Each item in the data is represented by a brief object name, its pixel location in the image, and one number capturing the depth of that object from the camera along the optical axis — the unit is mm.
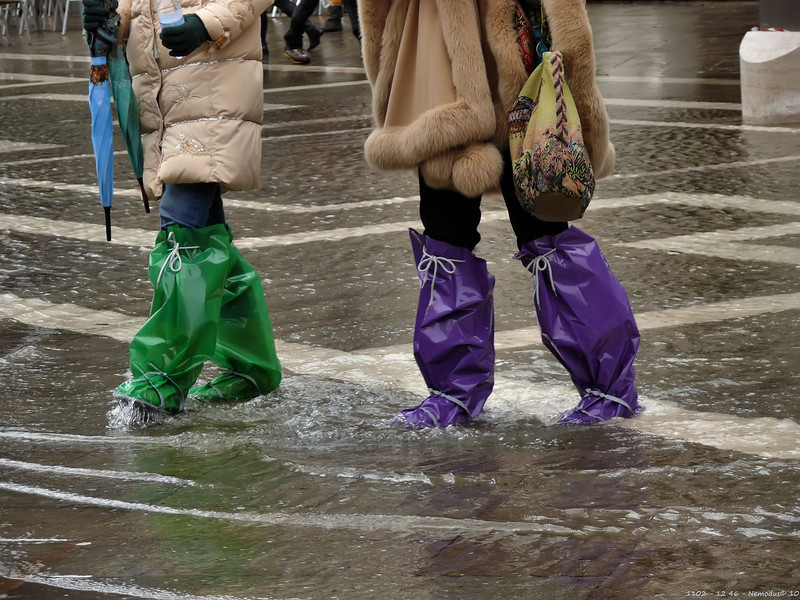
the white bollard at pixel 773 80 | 18281
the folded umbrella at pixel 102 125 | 8245
